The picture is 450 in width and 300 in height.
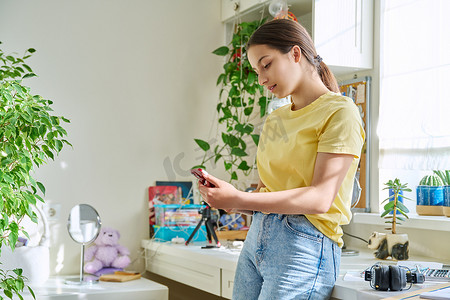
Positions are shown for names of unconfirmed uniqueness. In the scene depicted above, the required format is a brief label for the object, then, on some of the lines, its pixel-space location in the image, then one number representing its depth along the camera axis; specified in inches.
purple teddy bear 97.9
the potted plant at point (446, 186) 76.0
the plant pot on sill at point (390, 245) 74.3
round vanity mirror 89.6
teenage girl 46.4
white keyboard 58.4
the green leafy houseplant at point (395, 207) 76.5
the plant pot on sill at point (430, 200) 77.3
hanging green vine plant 104.6
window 79.1
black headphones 53.2
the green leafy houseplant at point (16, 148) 63.9
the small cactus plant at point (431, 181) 78.0
